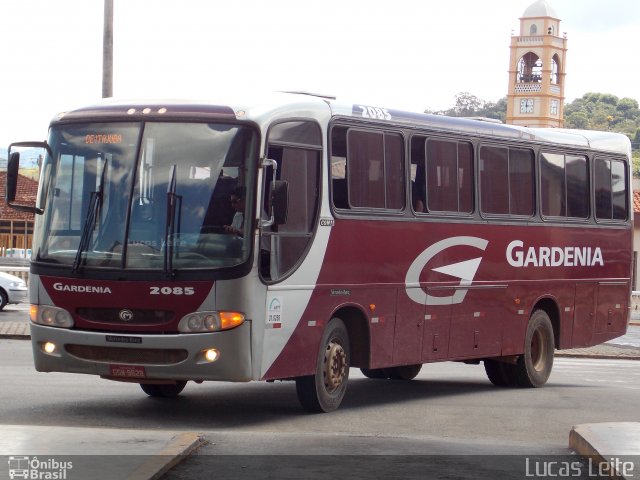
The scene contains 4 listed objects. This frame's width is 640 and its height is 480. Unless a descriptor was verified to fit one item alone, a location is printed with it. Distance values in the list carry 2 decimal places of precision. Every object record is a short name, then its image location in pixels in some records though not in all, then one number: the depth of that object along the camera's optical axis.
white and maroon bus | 13.16
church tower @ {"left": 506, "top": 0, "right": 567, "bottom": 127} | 152.38
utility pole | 25.00
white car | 33.59
